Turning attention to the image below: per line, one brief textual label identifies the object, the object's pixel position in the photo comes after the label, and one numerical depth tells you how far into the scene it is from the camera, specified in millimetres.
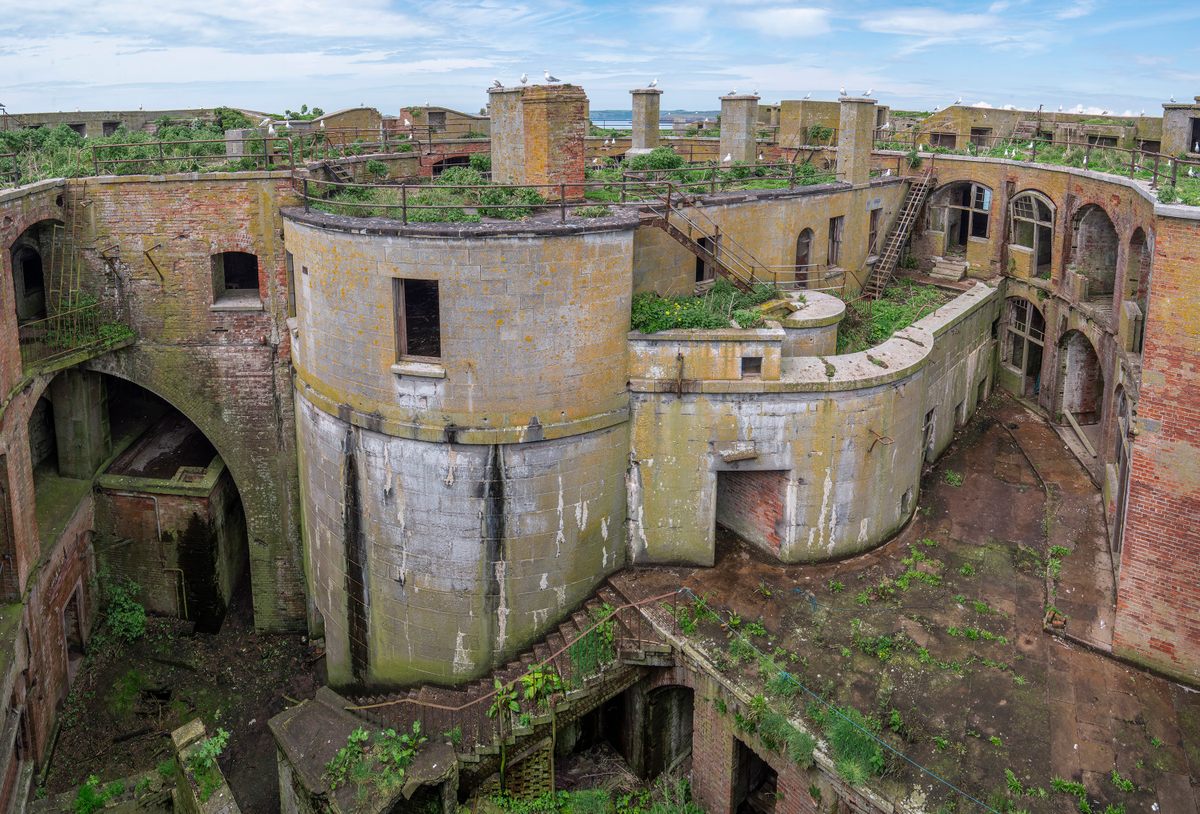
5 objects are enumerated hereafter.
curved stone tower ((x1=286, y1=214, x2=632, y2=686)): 16109
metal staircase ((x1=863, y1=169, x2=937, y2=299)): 27109
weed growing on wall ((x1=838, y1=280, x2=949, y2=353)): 21516
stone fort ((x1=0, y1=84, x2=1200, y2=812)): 15914
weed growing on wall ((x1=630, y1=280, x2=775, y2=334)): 17594
